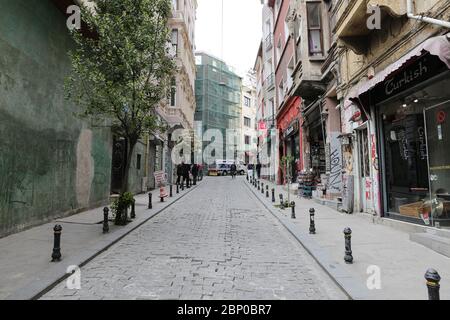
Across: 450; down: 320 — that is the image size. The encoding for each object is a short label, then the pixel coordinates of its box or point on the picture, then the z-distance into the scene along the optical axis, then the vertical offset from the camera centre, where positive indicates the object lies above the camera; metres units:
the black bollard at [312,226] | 8.37 -1.18
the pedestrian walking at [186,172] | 24.17 +0.60
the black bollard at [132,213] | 10.65 -1.05
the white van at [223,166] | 53.09 +2.23
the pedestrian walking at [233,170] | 40.00 +1.13
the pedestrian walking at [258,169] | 35.78 +1.15
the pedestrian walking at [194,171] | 28.26 +0.79
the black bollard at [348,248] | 5.69 -1.19
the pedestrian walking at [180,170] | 23.88 +0.74
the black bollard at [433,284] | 3.27 -1.04
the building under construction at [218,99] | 57.03 +14.61
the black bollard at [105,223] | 8.48 -1.08
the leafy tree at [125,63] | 8.79 +3.21
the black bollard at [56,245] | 5.91 -1.14
